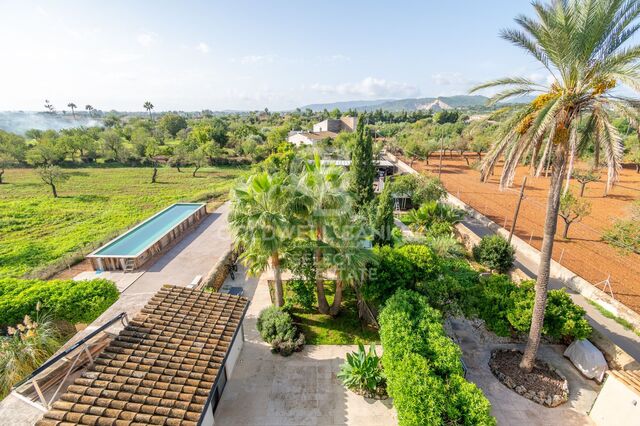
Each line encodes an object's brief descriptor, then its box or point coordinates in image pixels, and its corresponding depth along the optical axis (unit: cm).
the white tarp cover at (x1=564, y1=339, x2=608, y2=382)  1055
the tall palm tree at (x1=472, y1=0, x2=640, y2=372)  730
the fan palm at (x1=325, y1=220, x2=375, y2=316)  1138
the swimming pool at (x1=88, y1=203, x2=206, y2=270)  1809
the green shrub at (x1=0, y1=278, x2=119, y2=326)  1148
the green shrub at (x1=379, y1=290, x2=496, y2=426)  741
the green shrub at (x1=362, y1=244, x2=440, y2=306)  1194
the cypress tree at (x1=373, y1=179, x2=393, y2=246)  1616
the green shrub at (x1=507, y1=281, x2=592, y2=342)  1067
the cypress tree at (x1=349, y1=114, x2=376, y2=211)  2186
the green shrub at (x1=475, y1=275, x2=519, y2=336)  1137
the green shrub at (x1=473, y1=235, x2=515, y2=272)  1742
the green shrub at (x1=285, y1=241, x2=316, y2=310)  1227
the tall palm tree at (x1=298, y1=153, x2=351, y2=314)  1111
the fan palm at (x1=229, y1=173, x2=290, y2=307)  1077
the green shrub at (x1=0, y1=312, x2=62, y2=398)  954
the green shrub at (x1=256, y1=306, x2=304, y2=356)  1194
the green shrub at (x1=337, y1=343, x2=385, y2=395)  1014
